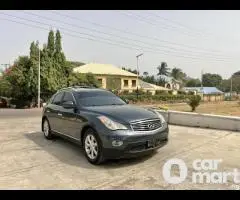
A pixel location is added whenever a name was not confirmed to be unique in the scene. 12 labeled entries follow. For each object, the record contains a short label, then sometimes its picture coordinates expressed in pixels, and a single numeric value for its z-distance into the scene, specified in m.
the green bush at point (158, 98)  43.61
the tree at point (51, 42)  37.50
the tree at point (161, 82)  89.39
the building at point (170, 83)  89.50
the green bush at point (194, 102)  27.42
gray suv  5.30
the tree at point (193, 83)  125.75
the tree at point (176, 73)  129.38
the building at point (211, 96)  63.72
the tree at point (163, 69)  114.21
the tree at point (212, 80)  130.01
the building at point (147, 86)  66.25
